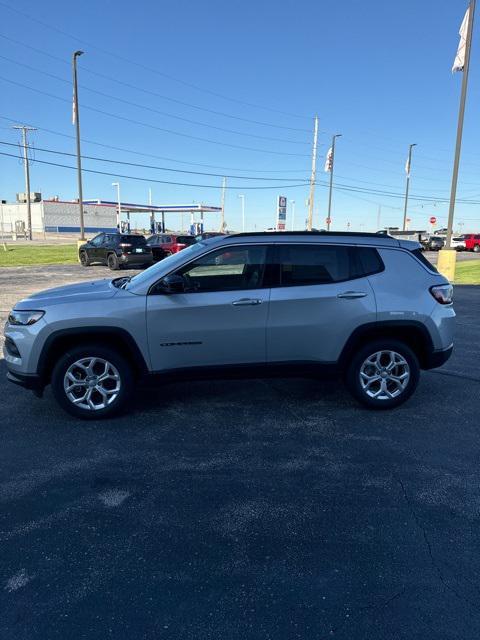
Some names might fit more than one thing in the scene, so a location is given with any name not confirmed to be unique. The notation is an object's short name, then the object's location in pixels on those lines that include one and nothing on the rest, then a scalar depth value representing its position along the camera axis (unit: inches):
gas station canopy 2957.7
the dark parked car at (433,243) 1654.8
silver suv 172.2
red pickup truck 1733.5
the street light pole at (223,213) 2790.4
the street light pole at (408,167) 1764.3
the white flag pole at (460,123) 548.2
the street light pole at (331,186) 1519.1
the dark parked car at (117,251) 808.9
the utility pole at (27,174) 1995.6
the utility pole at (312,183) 1475.1
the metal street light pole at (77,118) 996.9
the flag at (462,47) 549.3
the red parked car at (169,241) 988.6
